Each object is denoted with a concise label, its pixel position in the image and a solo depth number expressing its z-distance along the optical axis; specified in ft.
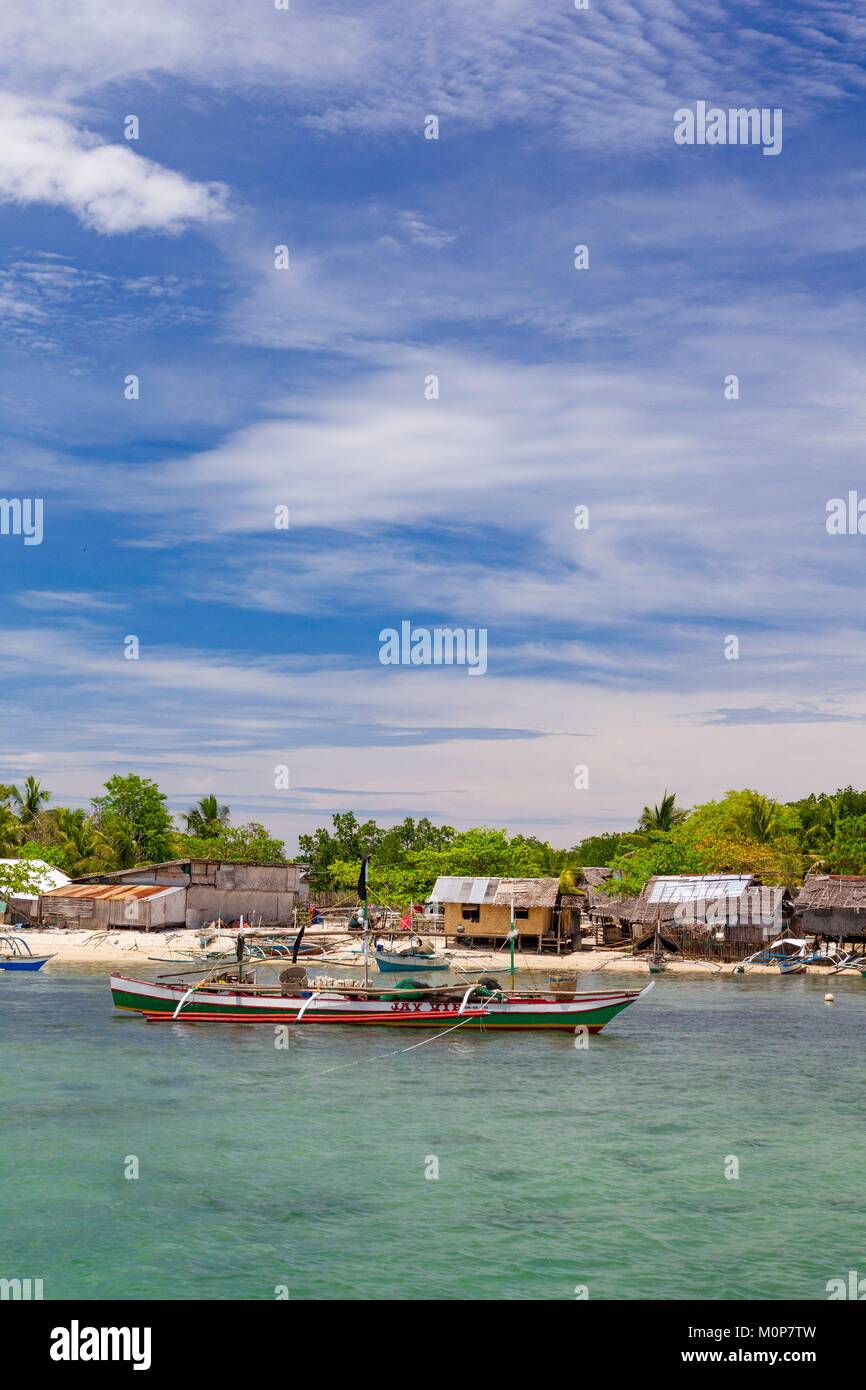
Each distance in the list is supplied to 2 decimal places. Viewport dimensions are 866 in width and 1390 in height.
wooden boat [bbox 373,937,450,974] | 215.92
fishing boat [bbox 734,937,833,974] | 230.48
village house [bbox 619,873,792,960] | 237.66
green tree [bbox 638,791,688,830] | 380.58
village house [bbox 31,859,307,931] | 262.67
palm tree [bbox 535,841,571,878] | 353.72
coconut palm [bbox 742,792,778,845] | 322.14
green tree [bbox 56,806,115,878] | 307.60
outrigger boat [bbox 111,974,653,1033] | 139.44
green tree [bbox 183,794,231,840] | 382.83
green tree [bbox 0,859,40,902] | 238.48
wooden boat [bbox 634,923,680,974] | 235.81
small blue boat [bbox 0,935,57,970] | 205.26
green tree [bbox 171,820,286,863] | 361.73
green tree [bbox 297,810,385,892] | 338.95
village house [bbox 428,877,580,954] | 246.06
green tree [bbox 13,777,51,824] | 346.37
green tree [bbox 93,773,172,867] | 345.72
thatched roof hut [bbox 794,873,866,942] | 240.32
